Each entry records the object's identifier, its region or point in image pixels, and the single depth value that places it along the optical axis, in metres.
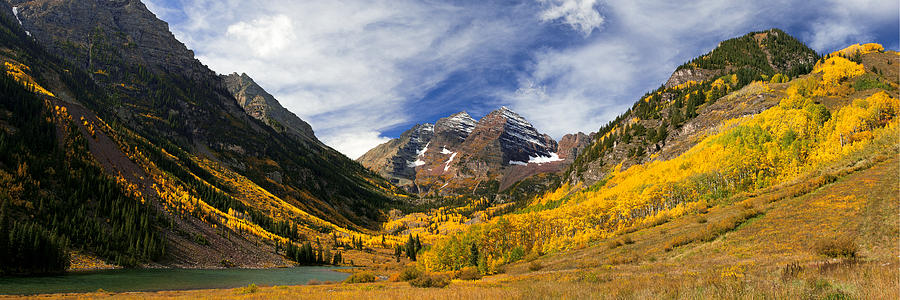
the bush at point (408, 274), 54.72
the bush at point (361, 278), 59.35
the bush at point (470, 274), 52.57
